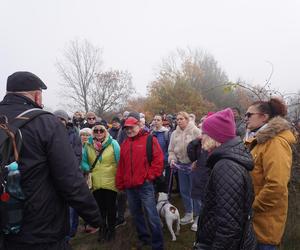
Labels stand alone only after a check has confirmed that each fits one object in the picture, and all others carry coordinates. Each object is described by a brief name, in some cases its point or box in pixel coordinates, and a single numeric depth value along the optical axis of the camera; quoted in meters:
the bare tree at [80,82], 42.06
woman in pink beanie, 2.23
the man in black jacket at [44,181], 2.24
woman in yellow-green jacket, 4.87
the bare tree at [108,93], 41.91
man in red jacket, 4.40
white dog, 5.03
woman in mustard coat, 2.73
